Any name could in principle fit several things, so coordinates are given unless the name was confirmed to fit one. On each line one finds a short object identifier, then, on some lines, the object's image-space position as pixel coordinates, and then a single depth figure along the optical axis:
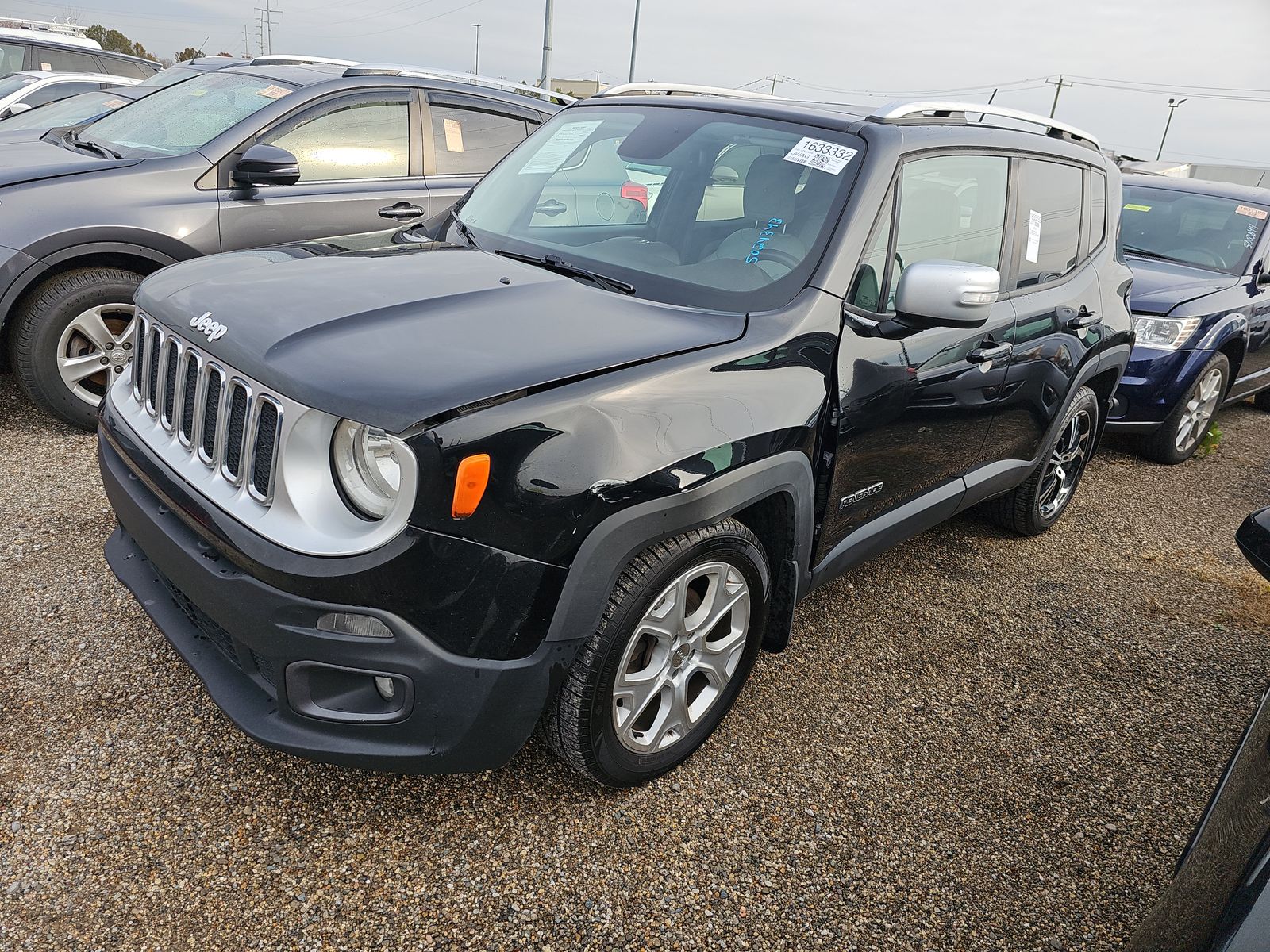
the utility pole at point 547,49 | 22.34
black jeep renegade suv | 1.89
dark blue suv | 5.57
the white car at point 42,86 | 8.58
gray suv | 4.21
